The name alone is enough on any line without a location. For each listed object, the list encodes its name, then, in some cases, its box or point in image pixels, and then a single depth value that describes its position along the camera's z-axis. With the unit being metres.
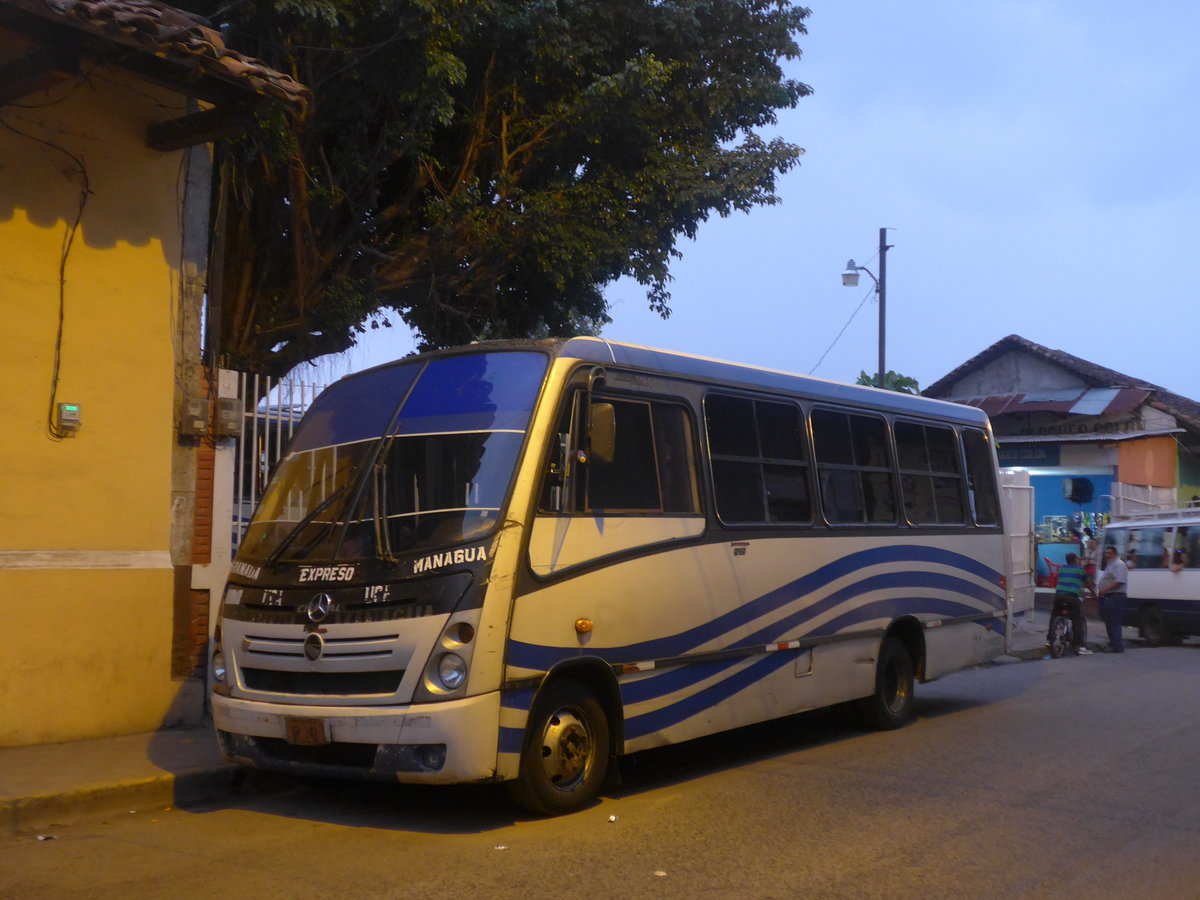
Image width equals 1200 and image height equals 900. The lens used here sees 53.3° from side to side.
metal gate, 10.16
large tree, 13.38
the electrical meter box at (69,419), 8.71
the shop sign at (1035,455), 31.14
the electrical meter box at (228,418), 9.80
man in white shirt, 19.14
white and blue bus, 6.49
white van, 19.72
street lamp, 23.80
